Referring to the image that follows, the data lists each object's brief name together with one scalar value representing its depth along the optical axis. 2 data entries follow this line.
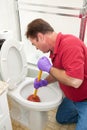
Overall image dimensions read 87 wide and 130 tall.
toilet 1.35
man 1.08
